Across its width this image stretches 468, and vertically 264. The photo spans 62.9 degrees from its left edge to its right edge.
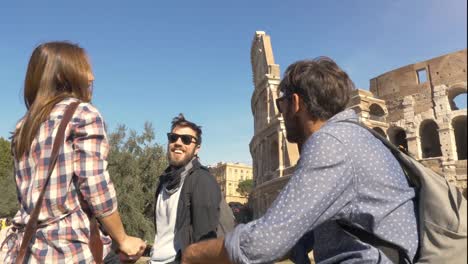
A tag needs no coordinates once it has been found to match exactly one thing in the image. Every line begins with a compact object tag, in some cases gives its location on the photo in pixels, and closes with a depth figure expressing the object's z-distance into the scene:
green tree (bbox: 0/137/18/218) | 26.22
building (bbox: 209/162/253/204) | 82.56
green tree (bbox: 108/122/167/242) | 16.88
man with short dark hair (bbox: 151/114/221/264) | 3.40
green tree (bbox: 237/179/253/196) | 74.50
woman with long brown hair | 1.82
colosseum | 24.86
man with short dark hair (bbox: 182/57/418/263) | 1.38
